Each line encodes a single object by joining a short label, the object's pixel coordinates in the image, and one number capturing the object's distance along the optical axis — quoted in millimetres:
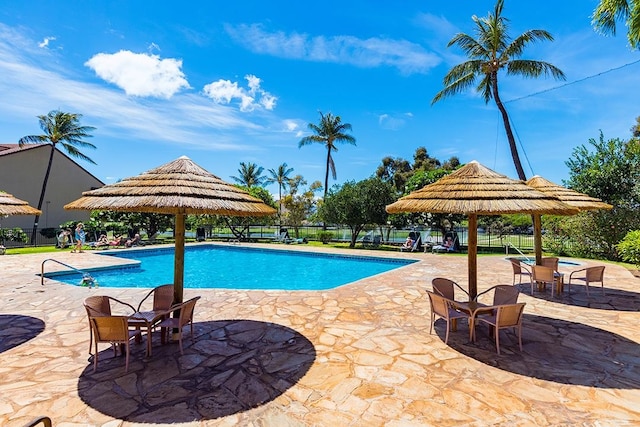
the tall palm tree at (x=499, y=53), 15836
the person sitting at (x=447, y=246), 18328
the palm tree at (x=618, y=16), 8560
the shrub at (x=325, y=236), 23734
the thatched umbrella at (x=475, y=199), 4773
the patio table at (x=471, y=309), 4767
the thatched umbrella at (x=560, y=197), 8078
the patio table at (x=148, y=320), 4326
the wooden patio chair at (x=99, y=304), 4363
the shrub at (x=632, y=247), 9453
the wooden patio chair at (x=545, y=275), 7291
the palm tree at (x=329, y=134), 31594
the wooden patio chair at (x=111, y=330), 3834
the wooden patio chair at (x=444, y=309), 4770
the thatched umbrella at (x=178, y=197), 4077
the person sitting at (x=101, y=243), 18361
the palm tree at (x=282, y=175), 40469
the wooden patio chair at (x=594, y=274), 7336
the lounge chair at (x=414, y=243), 18484
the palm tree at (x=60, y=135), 23578
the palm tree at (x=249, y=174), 40844
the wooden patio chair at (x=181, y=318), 4402
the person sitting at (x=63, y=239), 18047
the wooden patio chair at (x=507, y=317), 4473
